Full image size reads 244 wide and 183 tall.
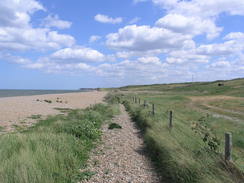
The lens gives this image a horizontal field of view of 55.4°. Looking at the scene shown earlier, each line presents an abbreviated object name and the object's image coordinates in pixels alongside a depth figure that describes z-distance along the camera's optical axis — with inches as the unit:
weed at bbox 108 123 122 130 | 510.0
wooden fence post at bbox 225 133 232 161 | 227.8
